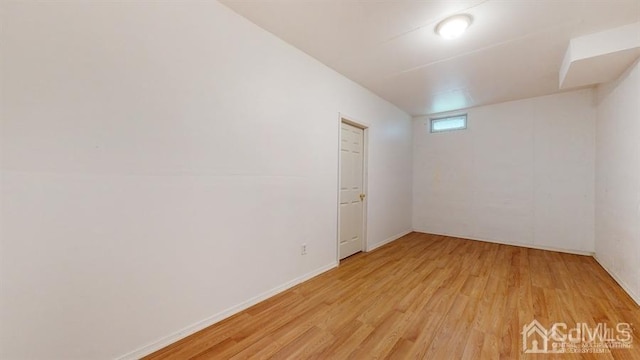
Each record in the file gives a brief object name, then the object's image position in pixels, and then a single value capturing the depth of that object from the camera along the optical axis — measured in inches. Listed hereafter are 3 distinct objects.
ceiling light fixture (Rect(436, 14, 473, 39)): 88.6
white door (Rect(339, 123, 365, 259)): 148.3
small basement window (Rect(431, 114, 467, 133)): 209.6
